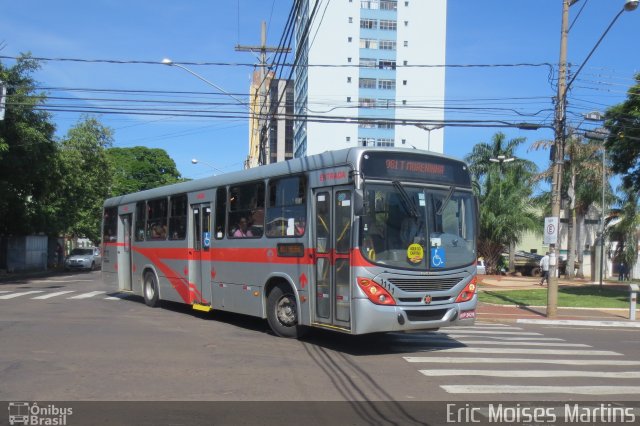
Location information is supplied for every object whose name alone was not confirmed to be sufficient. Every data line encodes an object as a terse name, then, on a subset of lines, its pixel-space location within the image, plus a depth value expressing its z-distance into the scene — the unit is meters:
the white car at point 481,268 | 38.59
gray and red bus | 9.08
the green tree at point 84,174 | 36.22
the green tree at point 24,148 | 25.73
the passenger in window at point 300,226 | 10.23
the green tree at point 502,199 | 39.59
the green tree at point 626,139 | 22.27
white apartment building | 71.81
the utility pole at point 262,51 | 24.74
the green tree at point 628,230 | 33.00
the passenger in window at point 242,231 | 11.73
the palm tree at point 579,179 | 37.38
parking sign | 16.20
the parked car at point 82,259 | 37.66
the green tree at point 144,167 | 67.71
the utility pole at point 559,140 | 16.28
